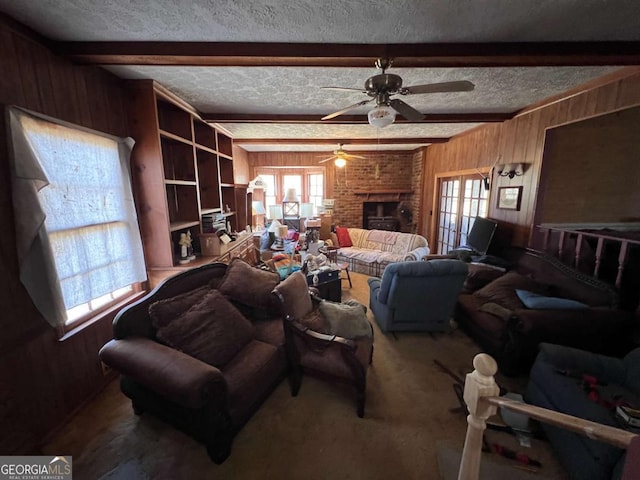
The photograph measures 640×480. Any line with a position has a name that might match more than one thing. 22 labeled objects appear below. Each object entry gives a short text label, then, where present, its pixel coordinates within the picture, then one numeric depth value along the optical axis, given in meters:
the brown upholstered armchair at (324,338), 1.77
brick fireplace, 6.63
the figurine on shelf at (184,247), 2.86
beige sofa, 4.81
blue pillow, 2.13
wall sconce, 3.25
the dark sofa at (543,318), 2.01
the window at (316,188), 6.89
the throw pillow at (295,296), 1.96
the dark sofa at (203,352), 1.40
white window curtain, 1.48
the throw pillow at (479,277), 3.06
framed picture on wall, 3.33
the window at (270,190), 6.93
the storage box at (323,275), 3.21
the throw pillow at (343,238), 5.72
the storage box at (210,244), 3.12
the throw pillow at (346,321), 1.98
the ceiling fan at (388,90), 1.82
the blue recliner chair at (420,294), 2.52
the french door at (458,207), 4.17
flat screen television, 3.52
